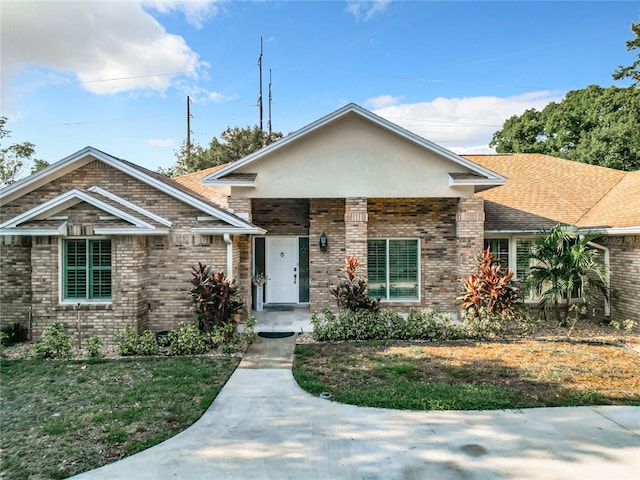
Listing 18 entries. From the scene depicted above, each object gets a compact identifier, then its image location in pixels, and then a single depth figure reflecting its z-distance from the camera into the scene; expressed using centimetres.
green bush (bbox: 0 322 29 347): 898
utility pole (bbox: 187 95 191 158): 3438
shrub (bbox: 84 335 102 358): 804
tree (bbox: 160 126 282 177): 3186
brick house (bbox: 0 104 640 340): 893
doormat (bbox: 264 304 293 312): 1223
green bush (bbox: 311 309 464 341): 930
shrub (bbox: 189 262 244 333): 855
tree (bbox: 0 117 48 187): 2487
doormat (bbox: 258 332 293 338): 960
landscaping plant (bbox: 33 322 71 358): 809
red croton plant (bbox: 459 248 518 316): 938
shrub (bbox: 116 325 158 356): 824
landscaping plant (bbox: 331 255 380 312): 960
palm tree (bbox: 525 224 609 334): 952
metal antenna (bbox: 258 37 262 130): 2798
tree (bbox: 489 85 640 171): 2069
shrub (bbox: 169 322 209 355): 833
